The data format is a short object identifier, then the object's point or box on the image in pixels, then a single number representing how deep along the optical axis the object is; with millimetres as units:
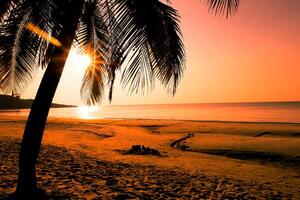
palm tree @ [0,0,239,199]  4133
